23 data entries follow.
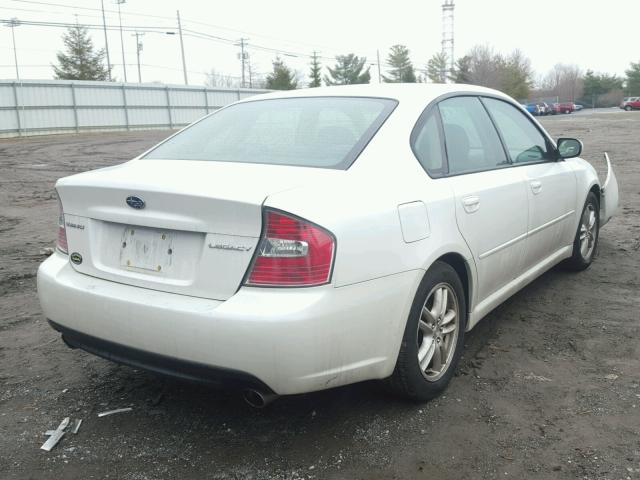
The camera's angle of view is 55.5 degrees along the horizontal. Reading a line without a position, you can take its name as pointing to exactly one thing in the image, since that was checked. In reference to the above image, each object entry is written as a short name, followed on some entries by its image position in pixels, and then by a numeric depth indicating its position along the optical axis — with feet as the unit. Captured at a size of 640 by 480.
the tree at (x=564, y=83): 312.29
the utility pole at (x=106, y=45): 168.14
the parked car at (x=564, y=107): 218.36
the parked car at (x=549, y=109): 209.87
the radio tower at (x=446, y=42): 273.54
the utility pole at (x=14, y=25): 188.96
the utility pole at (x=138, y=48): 245.41
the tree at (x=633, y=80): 285.17
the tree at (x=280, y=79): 196.44
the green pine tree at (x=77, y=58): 162.20
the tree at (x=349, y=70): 253.24
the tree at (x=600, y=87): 290.97
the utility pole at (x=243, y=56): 244.34
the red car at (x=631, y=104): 210.59
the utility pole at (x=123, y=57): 198.70
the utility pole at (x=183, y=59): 178.91
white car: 7.54
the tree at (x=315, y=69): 237.86
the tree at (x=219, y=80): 268.41
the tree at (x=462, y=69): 268.21
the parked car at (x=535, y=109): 209.79
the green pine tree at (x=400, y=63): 270.26
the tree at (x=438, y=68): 275.94
